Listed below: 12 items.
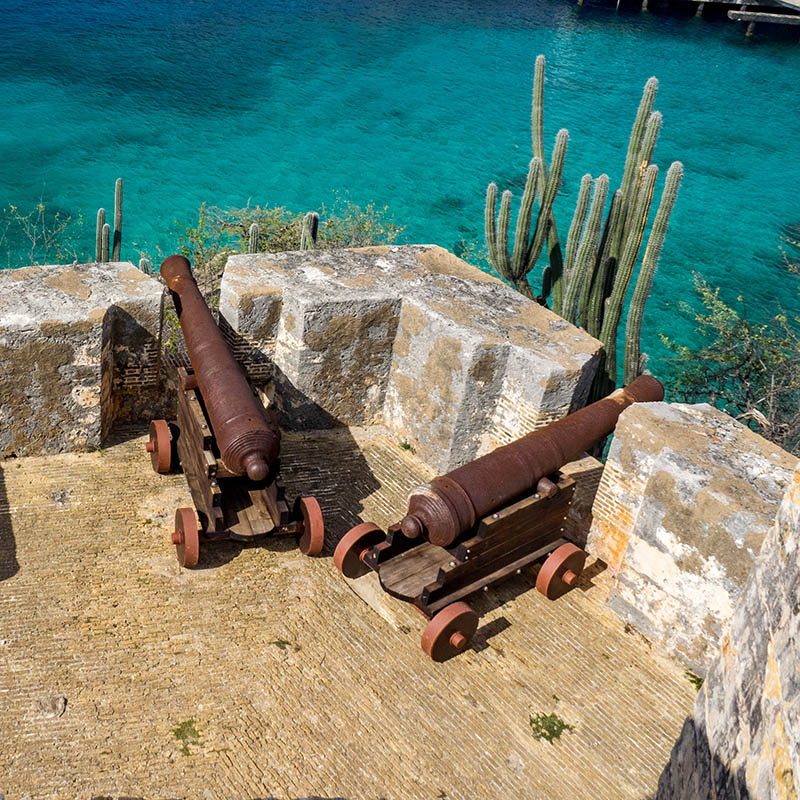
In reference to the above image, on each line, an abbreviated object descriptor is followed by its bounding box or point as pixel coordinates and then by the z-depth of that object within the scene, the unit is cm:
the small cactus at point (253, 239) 1093
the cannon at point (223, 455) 573
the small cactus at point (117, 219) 1240
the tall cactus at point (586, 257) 898
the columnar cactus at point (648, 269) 846
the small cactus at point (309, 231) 1160
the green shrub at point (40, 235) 1755
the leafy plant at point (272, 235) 1258
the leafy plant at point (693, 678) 590
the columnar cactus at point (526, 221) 986
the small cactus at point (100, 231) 1127
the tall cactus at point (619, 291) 895
